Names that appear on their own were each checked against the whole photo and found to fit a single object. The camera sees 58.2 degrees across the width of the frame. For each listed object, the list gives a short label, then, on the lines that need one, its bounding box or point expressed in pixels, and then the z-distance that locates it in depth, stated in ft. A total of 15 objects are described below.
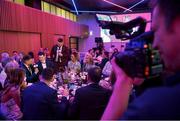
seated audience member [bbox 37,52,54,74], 12.34
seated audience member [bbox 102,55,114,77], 10.42
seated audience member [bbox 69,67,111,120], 5.90
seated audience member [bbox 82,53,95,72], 12.03
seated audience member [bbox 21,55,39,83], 10.24
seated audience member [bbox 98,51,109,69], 11.91
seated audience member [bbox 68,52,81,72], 11.65
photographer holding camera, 1.31
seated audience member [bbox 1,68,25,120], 5.99
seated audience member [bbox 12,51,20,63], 13.12
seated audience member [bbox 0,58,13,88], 8.65
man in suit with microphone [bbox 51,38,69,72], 15.71
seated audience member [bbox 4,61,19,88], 7.70
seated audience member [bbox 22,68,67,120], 6.05
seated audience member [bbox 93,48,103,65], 14.82
